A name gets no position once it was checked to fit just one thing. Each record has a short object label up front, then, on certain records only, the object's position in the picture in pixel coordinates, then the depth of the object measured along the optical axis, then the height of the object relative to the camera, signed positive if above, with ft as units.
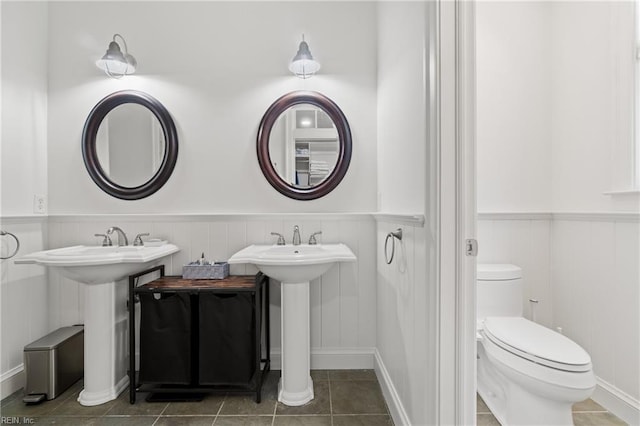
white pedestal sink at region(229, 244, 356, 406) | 5.73 -2.20
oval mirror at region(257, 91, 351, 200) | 7.21 +1.43
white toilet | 4.40 -2.21
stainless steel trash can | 5.99 -2.96
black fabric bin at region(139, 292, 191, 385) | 5.95 -2.37
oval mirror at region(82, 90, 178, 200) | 7.18 +1.43
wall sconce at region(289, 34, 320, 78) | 6.88 +3.12
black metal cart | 5.92 -2.35
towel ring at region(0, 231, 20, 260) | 6.17 -0.69
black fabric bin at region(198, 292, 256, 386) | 5.92 -2.37
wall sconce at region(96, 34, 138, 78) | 6.89 +3.15
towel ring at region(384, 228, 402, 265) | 5.12 -0.53
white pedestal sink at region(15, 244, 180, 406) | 5.73 -2.04
